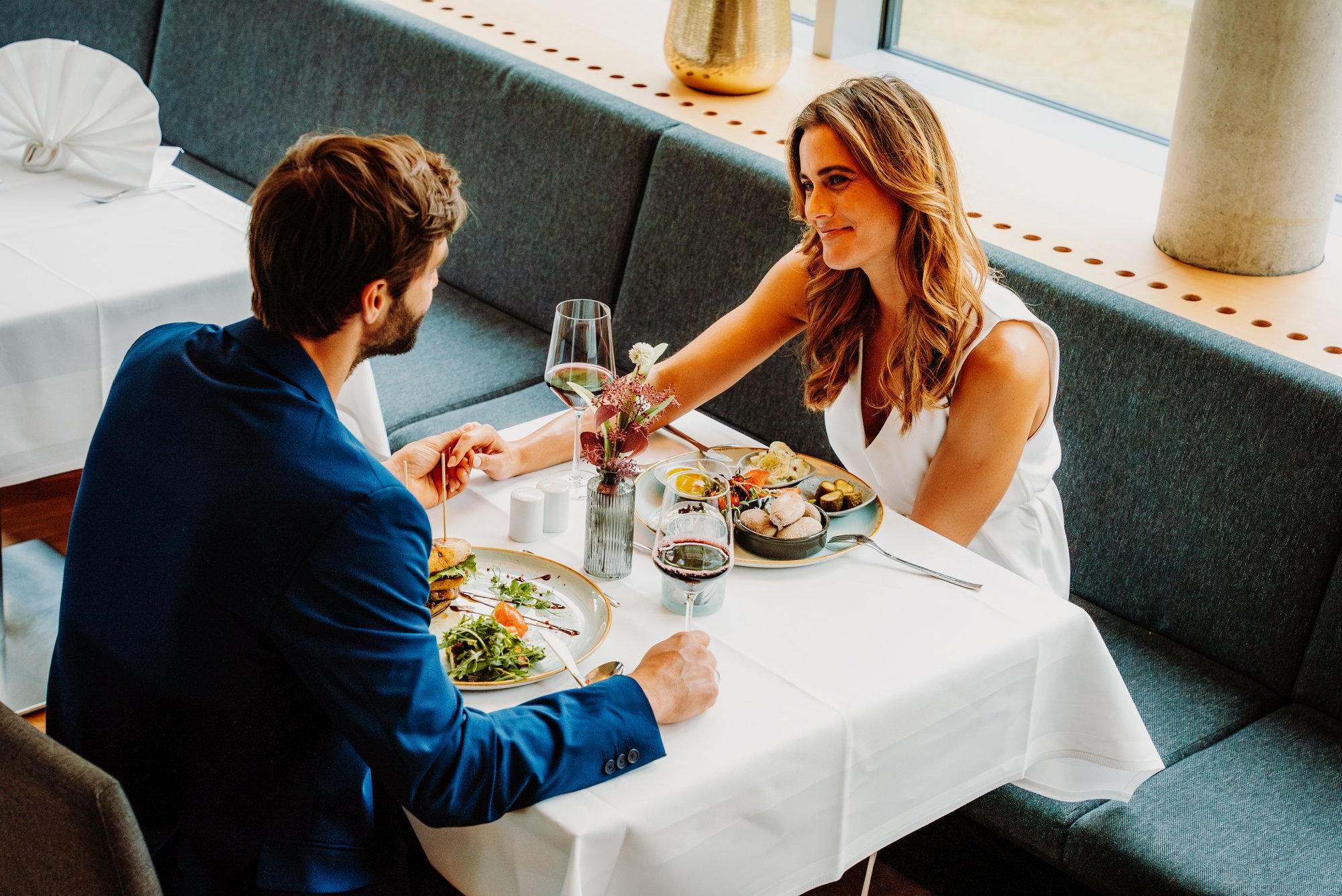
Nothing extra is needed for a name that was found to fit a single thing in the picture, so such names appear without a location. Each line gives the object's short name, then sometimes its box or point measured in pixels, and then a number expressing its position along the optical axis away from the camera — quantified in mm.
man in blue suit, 2833
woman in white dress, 3535
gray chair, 2701
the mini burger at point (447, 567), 3181
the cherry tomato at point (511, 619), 3128
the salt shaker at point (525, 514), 3320
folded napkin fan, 4382
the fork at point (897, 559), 3283
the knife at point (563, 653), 3060
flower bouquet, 3192
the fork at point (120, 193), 4338
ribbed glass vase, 3231
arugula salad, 3071
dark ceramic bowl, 3295
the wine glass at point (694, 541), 3092
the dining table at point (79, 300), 3903
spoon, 3068
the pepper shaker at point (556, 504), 3347
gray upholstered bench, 3525
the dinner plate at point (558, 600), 3105
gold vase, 4840
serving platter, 3321
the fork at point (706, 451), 3543
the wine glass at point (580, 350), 3421
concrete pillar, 3848
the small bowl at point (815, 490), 3440
